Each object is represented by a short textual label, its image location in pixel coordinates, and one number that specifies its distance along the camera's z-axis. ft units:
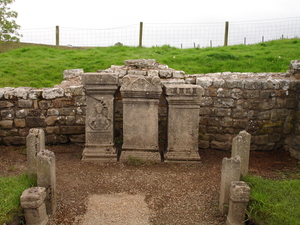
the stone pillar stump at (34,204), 10.05
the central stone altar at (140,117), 16.34
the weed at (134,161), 16.57
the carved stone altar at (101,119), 16.31
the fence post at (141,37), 40.44
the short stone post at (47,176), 11.00
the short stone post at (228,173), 11.16
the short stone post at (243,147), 13.17
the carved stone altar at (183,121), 16.40
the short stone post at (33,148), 12.64
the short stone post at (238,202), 10.37
